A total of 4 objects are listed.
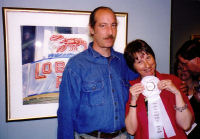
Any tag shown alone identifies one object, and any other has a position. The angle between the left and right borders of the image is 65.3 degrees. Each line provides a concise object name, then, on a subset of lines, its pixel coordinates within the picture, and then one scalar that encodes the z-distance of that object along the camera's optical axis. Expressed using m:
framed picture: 1.49
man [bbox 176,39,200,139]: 1.31
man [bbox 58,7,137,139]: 1.28
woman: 1.17
